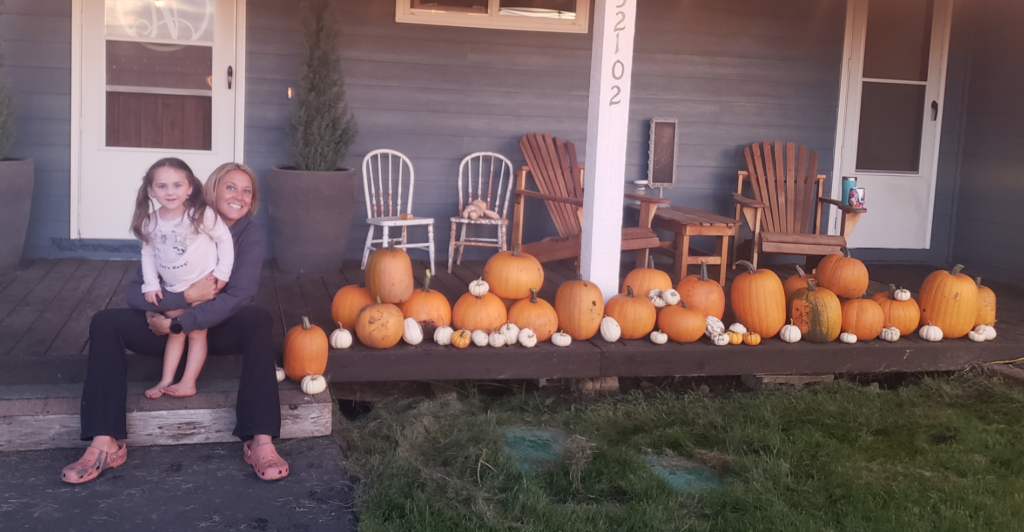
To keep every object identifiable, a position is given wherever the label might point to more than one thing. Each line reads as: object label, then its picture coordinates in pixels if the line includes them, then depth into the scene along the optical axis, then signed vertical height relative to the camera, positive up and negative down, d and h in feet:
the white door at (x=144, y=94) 16.76 +1.02
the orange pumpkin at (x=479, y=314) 11.91 -1.91
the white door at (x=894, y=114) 19.97 +1.61
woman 8.71 -1.89
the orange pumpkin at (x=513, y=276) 12.60 -1.48
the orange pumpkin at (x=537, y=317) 12.02 -1.93
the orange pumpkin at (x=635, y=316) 12.28 -1.89
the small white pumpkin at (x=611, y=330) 12.12 -2.07
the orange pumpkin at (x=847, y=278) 13.26 -1.34
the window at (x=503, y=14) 17.79 +2.99
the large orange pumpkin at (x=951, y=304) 12.90 -1.59
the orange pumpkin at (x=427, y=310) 11.90 -1.89
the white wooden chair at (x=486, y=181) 18.25 -0.30
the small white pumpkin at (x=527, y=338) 11.73 -2.15
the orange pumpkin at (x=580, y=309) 12.12 -1.82
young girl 8.99 -0.84
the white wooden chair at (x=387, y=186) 17.56 -0.48
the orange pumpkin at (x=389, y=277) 11.82 -1.48
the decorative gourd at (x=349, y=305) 11.89 -1.87
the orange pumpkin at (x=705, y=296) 12.88 -1.66
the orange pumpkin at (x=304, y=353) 10.27 -2.17
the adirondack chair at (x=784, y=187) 18.65 -0.11
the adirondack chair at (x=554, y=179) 17.57 -0.18
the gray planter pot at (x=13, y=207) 15.23 -1.08
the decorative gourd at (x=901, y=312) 12.98 -1.75
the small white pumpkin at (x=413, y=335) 11.51 -2.14
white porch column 12.47 +0.43
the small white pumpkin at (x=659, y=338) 12.16 -2.13
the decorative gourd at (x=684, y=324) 12.21 -1.96
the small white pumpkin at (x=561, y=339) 11.89 -2.17
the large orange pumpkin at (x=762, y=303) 12.50 -1.66
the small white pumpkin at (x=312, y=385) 9.98 -2.46
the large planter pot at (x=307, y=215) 16.22 -1.03
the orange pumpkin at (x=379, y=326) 11.23 -2.01
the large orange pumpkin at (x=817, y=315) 12.48 -1.78
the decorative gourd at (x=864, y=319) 12.69 -1.82
